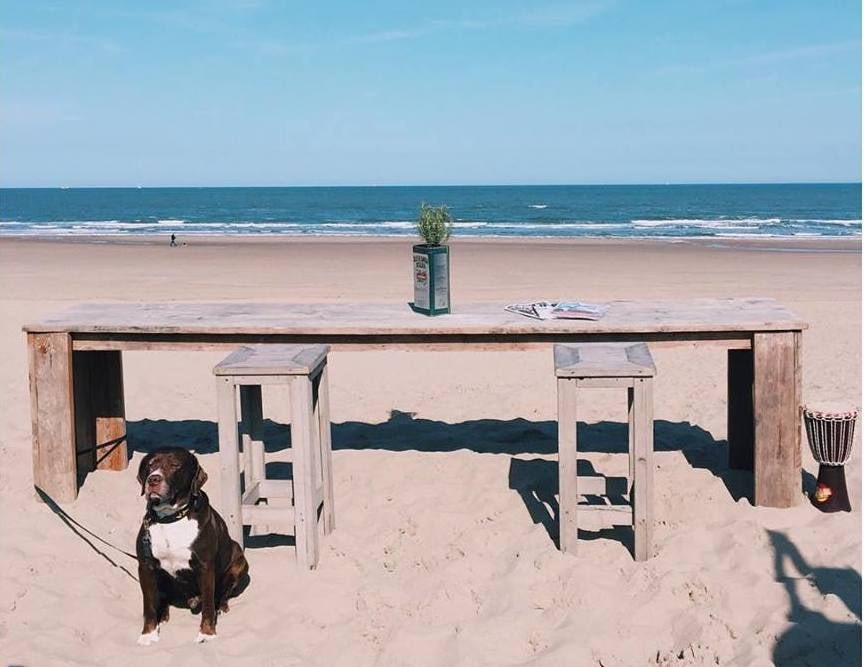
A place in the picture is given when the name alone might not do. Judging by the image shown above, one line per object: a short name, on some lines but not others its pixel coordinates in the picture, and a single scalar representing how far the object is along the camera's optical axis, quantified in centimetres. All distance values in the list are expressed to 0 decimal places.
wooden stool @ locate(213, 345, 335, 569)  489
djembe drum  531
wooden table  545
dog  400
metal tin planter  582
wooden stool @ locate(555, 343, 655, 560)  483
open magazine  566
